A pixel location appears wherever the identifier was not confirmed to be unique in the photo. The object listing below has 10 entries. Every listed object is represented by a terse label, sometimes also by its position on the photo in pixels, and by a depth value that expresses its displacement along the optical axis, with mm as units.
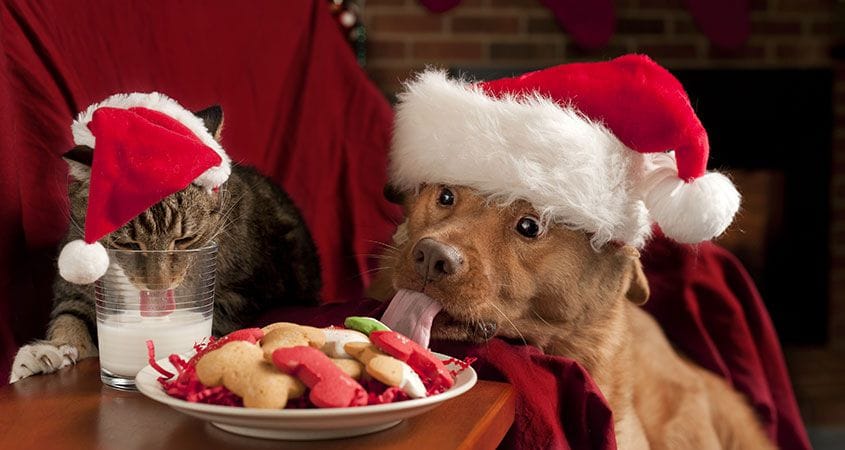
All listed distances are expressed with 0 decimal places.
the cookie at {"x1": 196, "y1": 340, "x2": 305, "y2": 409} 807
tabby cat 1191
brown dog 1174
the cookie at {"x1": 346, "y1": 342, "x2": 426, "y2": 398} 844
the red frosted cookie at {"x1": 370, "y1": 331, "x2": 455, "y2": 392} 891
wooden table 852
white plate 791
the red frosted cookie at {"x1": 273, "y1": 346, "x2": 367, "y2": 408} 804
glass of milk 1031
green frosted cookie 981
